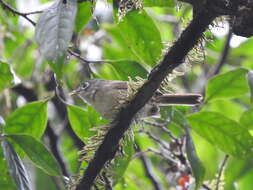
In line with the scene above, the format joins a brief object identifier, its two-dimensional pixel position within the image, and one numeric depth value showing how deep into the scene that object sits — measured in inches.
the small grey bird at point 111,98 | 187.5
